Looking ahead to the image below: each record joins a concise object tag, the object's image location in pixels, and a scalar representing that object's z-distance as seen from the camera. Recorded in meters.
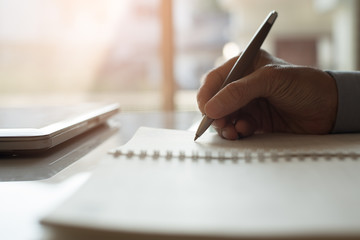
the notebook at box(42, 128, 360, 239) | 0.19
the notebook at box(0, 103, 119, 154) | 0.42
